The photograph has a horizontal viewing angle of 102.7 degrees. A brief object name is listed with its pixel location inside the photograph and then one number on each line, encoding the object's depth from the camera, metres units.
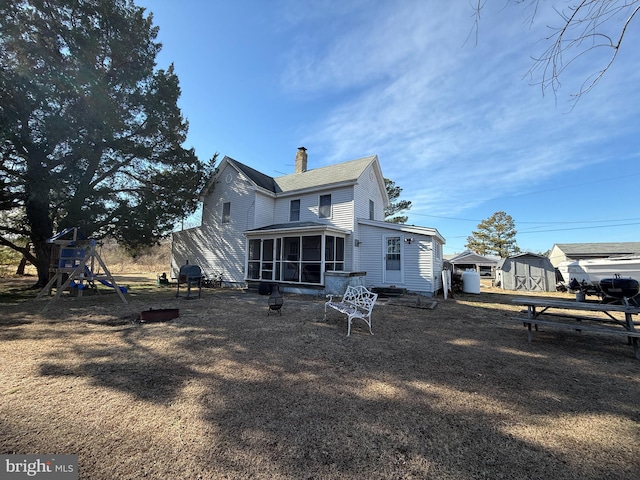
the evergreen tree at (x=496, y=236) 35.12
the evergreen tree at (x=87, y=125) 9.97
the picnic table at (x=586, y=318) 4.31
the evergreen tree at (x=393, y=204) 25.11
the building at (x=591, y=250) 24.45
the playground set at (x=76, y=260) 8.84
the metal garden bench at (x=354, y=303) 5.62
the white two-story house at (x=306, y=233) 12.70
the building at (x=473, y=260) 29.47
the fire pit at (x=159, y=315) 6.44
